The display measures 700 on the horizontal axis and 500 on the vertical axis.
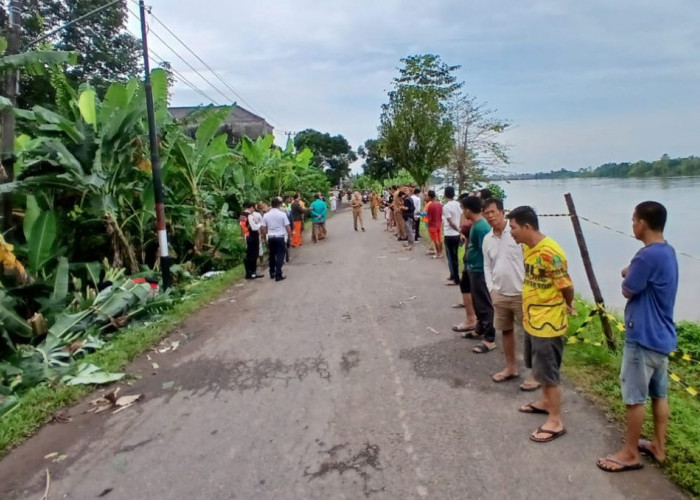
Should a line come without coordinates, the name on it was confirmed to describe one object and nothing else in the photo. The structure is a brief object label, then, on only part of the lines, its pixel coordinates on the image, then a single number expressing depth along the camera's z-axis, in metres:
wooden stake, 5.05
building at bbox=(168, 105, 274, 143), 44.88
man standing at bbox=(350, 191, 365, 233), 18.84
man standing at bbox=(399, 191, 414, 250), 13.02
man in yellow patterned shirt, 3.60
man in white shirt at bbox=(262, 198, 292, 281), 9.96
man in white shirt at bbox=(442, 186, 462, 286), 8.06
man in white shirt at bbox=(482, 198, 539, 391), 4.42
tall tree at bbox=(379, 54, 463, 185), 23.03
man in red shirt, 10.95
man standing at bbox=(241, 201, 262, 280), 10.20
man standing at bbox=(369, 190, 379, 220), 24.73
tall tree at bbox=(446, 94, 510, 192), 25.14
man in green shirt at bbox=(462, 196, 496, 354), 5.29
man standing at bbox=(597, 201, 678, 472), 3.05
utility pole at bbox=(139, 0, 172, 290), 8.40
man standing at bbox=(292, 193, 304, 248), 14.69
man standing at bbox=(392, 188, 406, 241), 14.72
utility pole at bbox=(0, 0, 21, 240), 6.91
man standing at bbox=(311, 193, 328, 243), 15.57
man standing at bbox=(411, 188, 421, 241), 13.16
